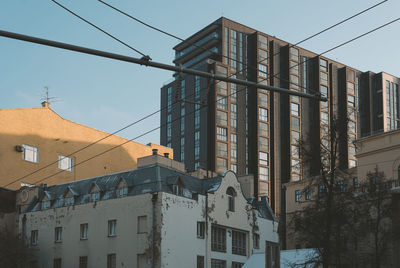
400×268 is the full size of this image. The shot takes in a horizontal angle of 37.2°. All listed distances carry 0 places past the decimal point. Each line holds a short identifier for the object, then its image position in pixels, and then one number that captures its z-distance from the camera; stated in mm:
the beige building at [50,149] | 54375
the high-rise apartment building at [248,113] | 102938
